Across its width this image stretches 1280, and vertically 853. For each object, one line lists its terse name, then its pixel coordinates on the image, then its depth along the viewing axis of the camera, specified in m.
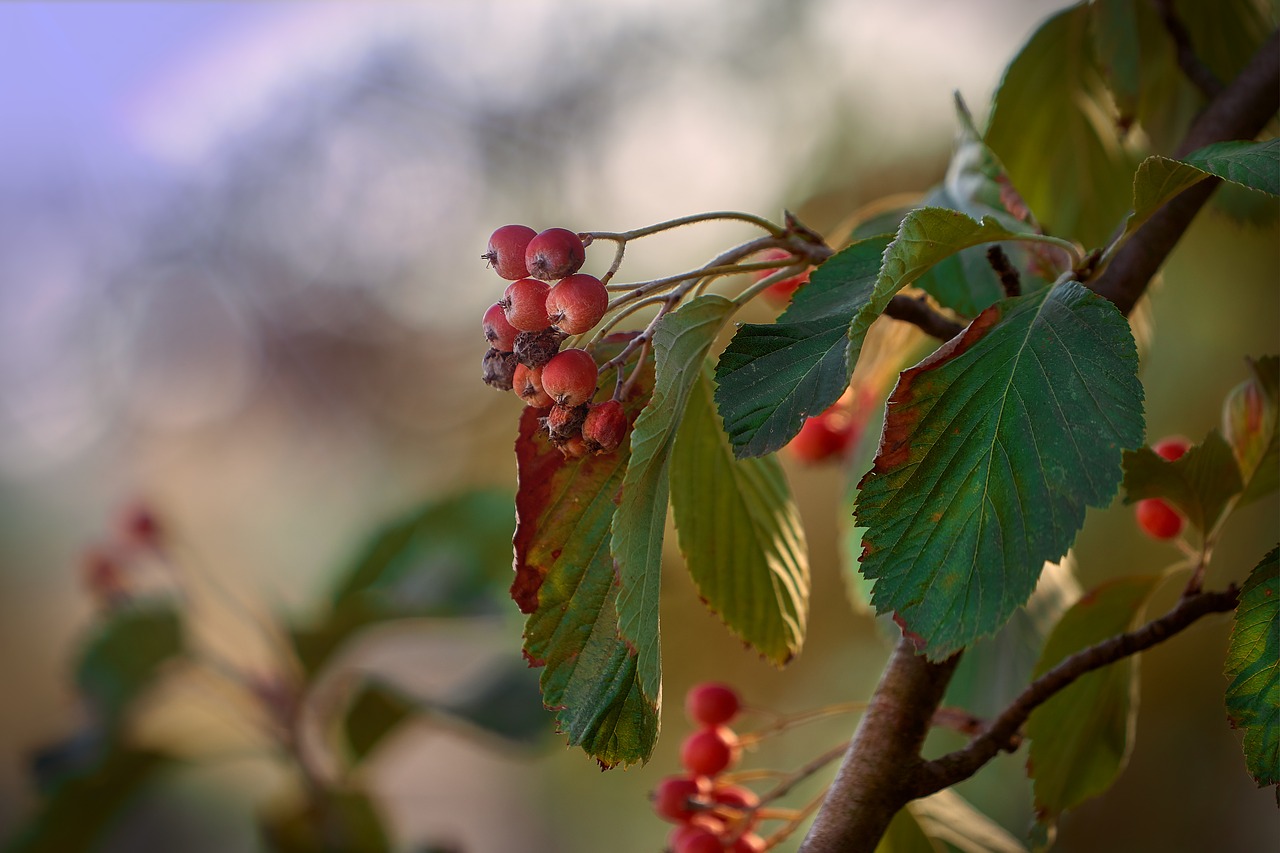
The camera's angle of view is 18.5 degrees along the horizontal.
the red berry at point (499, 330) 0.74
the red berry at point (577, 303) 0.72
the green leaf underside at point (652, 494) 0.71
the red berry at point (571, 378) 0.72
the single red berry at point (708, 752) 0.85
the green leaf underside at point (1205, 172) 0.70
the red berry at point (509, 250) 0.74
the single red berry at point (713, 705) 0.86
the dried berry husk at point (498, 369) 0.74
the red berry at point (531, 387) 0.73
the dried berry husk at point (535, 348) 0.73
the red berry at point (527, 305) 0.73
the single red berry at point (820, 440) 1.09
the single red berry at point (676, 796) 0.83
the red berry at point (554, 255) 0.72
